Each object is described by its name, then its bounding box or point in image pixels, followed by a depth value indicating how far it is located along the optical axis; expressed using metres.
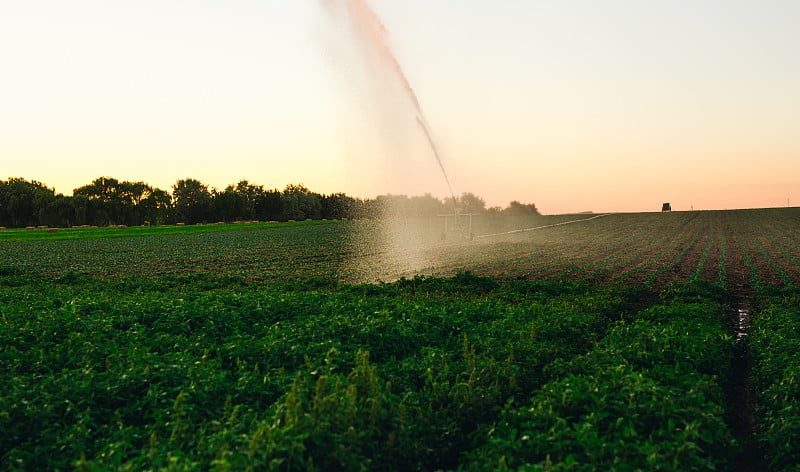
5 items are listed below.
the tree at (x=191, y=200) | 135.88
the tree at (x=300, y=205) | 140.88
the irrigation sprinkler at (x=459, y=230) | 47.36
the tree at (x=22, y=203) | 123.69
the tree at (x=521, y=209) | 91.14
